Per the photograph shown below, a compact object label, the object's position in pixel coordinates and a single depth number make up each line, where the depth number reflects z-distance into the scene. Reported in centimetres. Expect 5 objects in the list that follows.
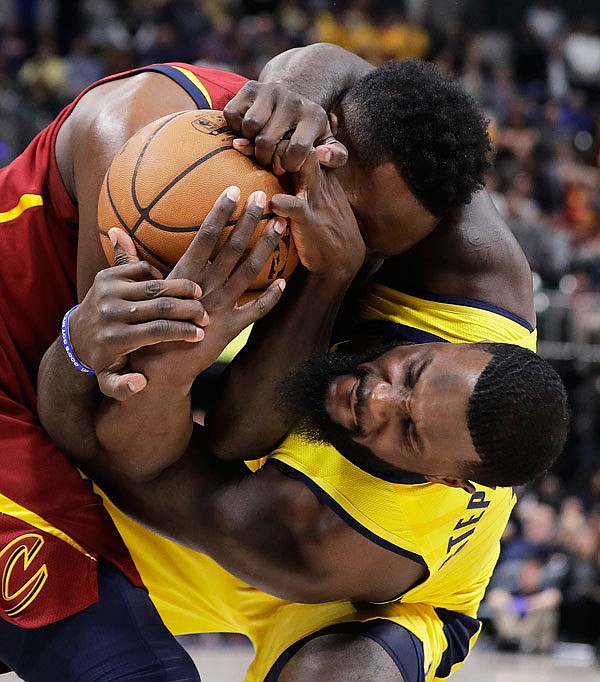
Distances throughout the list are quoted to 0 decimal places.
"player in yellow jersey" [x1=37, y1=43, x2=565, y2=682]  264
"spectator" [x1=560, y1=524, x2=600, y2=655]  844
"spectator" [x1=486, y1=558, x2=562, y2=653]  832
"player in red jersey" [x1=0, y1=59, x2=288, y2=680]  296
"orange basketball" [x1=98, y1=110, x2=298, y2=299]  243
